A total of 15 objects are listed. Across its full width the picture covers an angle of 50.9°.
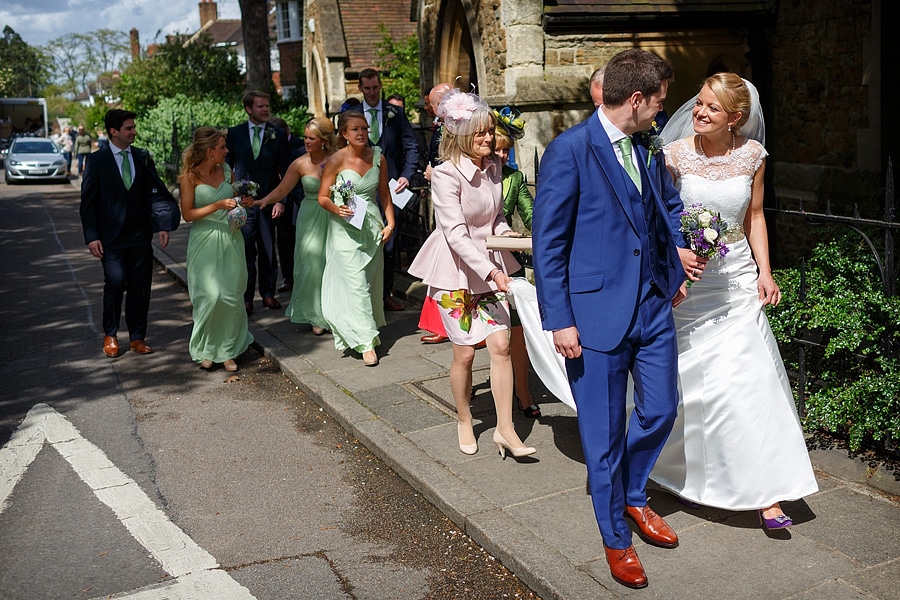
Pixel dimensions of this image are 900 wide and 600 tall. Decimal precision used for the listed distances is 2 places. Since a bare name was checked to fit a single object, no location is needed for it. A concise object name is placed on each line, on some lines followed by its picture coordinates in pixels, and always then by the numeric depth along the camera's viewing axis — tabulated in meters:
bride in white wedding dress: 4.36
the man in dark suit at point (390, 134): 9.66
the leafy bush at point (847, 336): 4.94
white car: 32.62
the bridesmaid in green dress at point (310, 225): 8.87
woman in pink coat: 5.34
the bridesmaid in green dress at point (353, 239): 7.91
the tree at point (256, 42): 21.25
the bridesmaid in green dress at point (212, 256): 7.95
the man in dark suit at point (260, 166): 10.02
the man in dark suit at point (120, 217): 8.20
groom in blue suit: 3.88
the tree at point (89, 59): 99.69
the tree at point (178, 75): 28.59
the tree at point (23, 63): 116.44
